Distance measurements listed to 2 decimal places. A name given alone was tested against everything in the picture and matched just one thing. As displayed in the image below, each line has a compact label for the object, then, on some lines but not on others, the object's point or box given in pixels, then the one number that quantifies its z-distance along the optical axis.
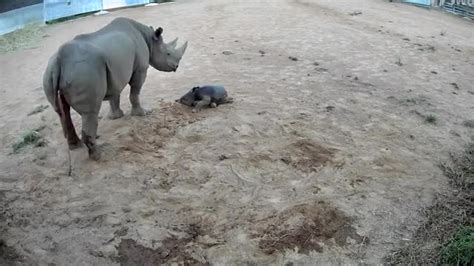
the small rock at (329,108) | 5.00
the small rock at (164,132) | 4.48
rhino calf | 4.99
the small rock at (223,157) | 4.02
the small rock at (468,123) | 4.79
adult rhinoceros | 3.66
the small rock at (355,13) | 9.91
